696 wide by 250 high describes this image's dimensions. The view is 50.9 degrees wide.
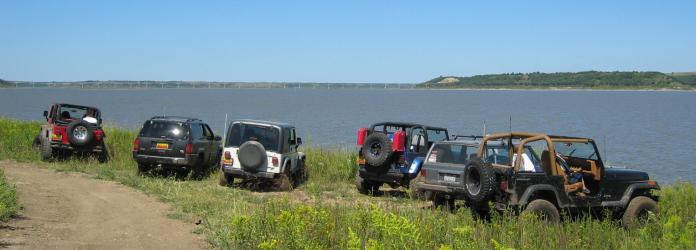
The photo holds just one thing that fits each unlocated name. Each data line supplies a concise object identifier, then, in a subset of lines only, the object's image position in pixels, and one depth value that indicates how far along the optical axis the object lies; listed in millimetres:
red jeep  18781
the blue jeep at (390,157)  15273
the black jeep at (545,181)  10445
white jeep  15500
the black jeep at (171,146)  16719
